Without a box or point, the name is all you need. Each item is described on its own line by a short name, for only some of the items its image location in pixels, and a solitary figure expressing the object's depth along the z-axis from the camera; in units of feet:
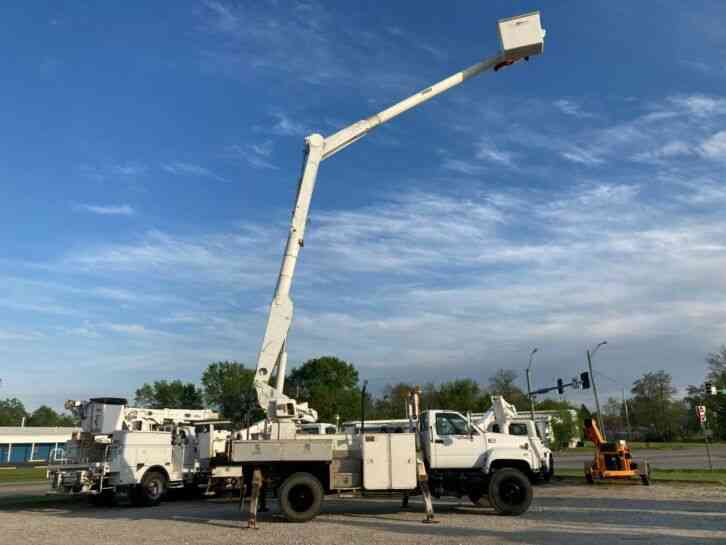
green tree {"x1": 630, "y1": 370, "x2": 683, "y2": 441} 326.24
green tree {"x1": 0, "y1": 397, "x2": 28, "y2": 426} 442.50
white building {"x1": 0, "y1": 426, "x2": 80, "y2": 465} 230.07
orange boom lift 71.46
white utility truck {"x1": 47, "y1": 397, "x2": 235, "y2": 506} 59.26
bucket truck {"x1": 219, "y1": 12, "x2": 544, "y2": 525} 45.57
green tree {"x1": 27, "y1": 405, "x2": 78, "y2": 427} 445.70
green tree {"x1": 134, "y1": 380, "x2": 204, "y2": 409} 312.29
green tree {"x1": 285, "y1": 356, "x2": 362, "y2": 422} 246.47
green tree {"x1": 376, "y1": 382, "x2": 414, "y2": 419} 238.89
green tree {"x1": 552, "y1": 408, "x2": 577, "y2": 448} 218.42
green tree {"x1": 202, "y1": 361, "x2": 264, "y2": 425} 272.72
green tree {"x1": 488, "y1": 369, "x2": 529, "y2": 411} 262.47
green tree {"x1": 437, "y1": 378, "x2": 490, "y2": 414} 254.68
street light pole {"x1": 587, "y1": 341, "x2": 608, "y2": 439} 116.81
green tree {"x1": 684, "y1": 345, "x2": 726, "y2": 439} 158.20
